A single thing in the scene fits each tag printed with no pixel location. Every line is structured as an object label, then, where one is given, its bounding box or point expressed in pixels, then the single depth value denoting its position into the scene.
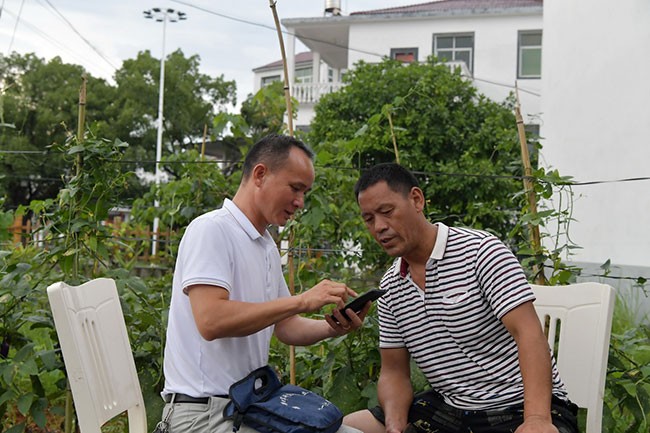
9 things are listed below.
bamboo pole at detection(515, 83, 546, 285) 3.27
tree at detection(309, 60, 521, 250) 13.38
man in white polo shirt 2.10
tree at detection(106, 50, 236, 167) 29.42
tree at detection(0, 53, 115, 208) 27.61
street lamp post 28.43
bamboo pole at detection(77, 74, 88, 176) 3.25
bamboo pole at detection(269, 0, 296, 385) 3.20
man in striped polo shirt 2.37
